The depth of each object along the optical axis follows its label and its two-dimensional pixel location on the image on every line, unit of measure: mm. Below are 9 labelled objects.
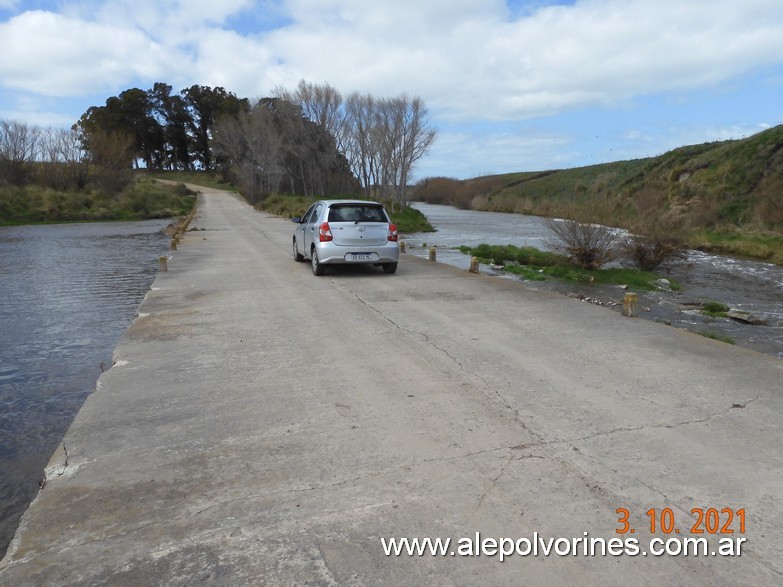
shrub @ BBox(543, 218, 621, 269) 16828
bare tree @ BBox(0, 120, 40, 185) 46906
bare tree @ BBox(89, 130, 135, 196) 51538
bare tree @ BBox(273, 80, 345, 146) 57719
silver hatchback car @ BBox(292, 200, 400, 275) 12102
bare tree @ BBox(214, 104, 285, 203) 60750
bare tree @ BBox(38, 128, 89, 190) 49750
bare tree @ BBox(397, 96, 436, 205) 52000
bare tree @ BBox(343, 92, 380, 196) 55875
